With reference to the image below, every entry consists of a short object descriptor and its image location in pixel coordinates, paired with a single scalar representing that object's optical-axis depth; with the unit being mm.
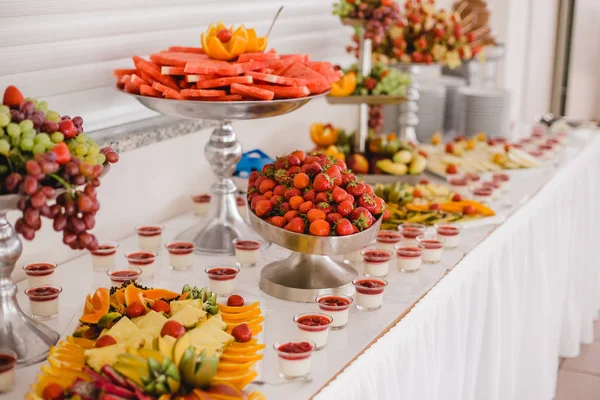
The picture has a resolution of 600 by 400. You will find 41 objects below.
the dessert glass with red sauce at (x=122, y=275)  1574
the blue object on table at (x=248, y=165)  2320
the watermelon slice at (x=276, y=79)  1722
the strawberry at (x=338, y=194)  1523
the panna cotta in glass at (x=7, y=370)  1141
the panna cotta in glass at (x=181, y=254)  1766
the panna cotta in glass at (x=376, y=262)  1750
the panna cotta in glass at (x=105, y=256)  1743
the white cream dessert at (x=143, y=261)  1690
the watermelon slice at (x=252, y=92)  1684
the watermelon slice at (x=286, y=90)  1744
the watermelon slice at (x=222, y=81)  1691
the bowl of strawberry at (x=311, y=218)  1515
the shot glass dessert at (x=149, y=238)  1897
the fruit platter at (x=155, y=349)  1084
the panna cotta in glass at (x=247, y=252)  1814
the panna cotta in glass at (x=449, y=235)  1974
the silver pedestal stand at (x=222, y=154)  1689
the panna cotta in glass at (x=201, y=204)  2230
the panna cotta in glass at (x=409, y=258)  1789
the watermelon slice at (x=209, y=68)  1699
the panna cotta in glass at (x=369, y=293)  1549
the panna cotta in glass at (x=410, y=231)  1980
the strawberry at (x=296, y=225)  1517
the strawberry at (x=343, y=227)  1493
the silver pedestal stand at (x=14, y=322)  1227
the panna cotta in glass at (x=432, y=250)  1859
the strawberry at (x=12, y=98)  1197
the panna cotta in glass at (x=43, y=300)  1454
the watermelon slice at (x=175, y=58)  1747
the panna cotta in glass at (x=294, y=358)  1241
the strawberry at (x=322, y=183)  1530
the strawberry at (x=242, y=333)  1265
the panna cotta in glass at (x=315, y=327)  1345
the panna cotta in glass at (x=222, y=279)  1612
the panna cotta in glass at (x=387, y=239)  1915
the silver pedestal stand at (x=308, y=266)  1517
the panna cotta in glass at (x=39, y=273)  1573
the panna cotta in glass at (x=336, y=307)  1439
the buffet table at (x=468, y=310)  1379
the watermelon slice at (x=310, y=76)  1810
